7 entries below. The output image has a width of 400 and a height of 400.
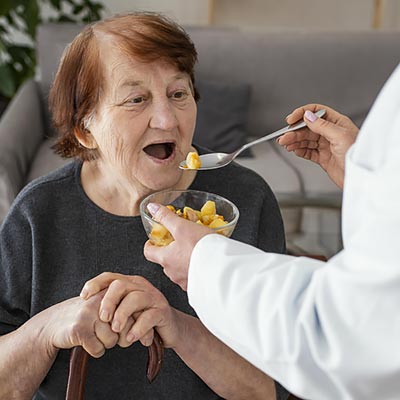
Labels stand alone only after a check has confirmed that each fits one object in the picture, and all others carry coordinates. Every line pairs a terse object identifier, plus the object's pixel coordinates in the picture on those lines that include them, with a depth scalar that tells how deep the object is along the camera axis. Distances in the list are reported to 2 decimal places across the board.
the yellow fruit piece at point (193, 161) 1.53
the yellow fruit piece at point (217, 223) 1.33
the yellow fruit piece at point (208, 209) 1.41
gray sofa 3.40
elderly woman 1.46
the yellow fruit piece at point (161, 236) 1.23
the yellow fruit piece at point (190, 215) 1.38
